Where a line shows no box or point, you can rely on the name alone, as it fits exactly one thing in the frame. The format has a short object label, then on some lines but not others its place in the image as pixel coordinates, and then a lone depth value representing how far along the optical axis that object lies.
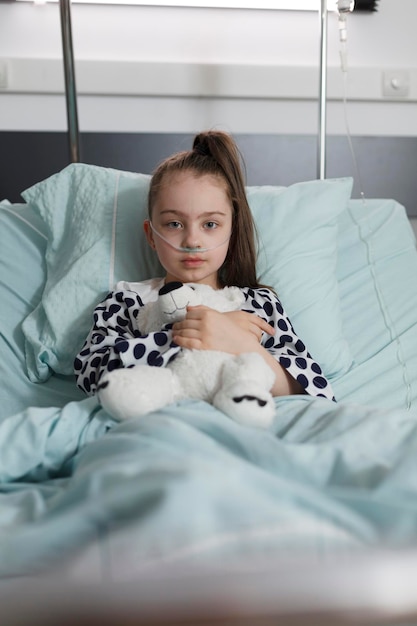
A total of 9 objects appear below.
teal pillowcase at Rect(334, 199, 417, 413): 1.52
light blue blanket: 0.37
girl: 1.23
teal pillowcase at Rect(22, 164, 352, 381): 1.50
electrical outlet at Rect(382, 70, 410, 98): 2.44
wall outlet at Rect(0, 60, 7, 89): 2.27
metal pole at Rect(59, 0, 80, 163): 1.95
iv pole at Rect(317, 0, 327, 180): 2.09
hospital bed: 0.30
